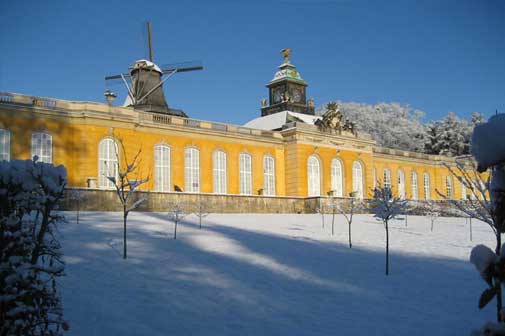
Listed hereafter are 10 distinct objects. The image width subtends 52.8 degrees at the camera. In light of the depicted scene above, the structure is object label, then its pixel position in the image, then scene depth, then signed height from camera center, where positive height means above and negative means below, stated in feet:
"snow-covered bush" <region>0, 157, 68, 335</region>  16.26 -1.44
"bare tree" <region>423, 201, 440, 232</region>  119.83 -3.94
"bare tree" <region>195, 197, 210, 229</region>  88.84 -2.25
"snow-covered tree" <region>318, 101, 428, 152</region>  223.10 +30.93
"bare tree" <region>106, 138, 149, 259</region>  82.12 +4.42
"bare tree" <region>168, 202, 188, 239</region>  56.47 -2.14
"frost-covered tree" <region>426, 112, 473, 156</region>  202.59 +21.74
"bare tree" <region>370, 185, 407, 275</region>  47.70 -1.52
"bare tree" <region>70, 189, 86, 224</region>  72.79 +0.03
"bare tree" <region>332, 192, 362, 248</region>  107.00 -3.16
